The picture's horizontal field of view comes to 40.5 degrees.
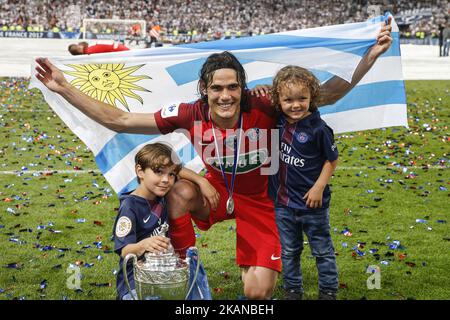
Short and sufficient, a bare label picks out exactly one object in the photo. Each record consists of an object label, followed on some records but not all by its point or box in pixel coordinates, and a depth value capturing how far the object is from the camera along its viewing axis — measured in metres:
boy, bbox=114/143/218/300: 3.69
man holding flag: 3.99
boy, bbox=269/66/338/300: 3.99
